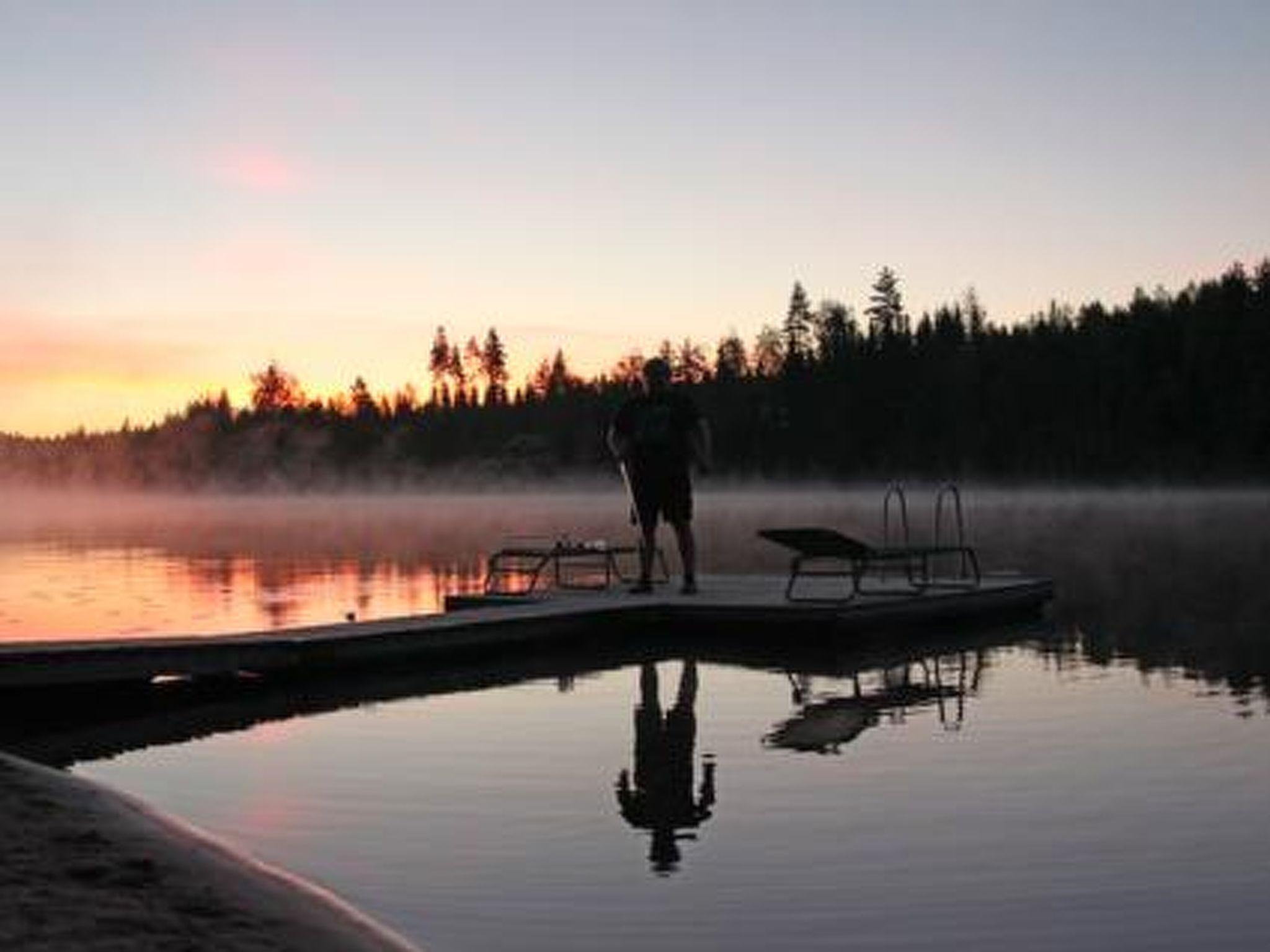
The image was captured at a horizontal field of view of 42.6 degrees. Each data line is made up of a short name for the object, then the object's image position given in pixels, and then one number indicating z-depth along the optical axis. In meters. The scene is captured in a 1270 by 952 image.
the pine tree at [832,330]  131.38
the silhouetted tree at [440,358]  177.50
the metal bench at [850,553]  16.61
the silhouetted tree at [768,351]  150.38
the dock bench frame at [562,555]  18.38
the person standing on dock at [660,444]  17.58
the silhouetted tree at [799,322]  137.50
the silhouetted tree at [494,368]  175.50
